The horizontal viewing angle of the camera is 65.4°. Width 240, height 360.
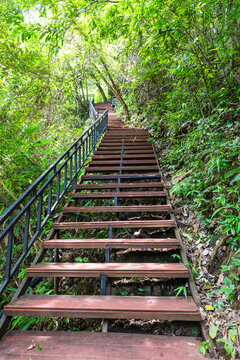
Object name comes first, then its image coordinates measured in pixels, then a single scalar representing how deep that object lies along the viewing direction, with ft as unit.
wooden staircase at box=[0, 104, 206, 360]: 4.32
